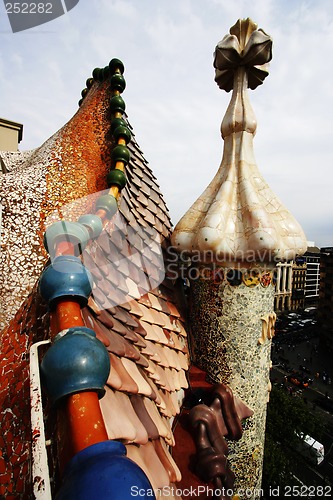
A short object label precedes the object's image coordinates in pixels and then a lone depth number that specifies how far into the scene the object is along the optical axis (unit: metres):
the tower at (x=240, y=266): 2.62
